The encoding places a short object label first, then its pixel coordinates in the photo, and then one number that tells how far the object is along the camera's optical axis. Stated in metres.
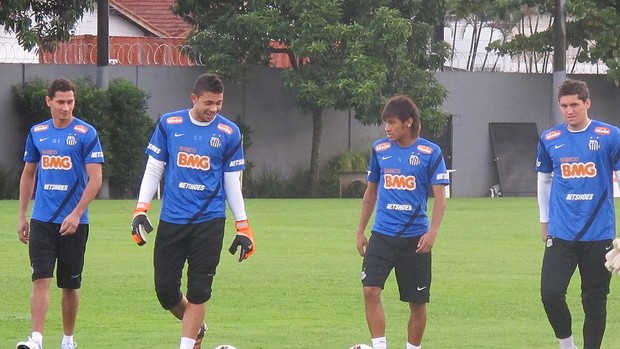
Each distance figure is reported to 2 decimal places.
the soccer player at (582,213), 18.83
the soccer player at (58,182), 20.07
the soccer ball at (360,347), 18.48
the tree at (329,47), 64.77
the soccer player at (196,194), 18.68
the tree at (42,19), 47.06
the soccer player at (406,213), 19.44
